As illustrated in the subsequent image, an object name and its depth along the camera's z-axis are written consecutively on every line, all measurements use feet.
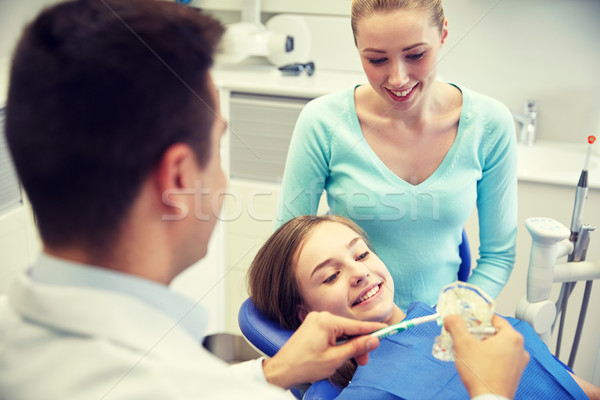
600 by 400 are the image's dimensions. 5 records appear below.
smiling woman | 3.53
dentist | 1.39
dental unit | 3.31
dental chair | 2.73
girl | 2.86
